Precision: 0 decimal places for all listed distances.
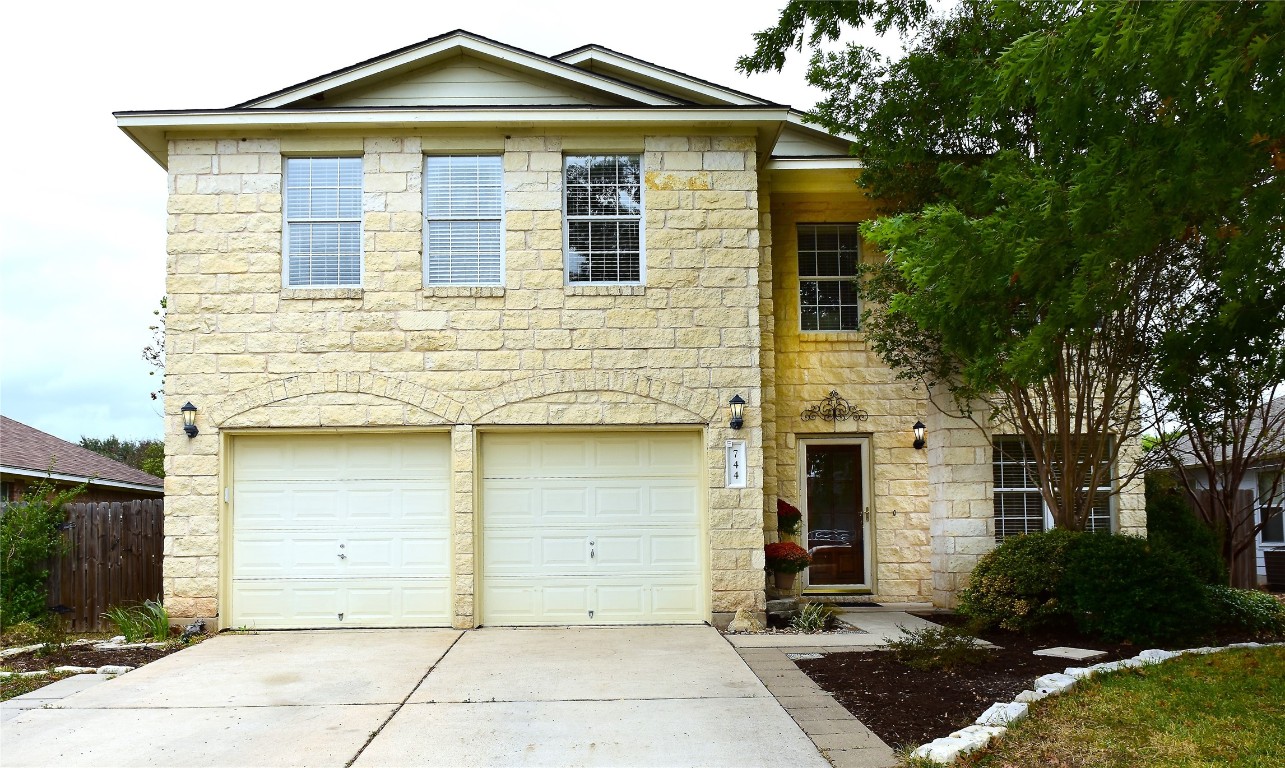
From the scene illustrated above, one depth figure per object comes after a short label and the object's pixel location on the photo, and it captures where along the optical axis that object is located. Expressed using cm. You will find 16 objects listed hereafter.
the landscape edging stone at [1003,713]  610
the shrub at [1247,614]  1081
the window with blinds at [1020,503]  1362
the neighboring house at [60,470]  1612
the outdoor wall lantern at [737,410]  1184
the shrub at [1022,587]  1105
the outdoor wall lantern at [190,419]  1178
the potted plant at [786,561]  1229
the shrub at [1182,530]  1305
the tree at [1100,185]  547
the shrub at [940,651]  888
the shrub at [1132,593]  1016
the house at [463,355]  1188
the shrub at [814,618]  1148
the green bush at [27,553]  1173
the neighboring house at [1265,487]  1847
